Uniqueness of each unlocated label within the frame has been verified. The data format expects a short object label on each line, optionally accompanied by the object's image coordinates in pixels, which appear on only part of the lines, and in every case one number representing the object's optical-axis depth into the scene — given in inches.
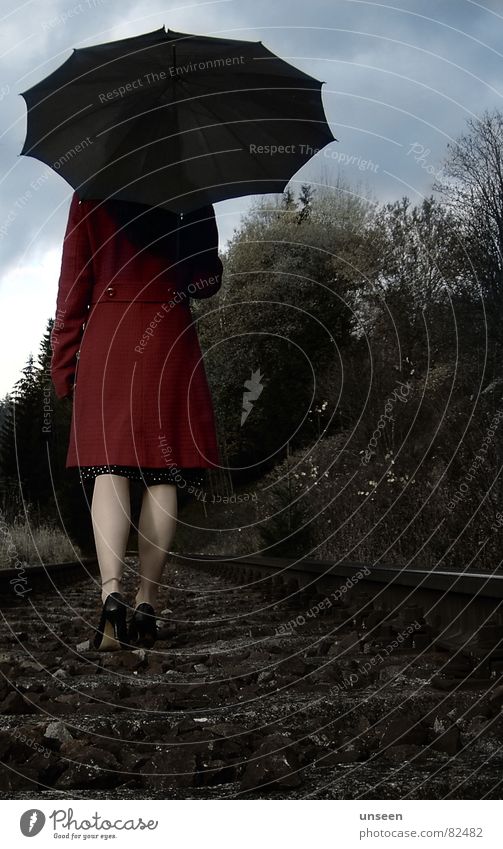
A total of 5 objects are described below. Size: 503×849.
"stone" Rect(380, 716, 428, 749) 72.2
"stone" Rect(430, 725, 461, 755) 69.3
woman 124.1
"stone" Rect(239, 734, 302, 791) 61.9
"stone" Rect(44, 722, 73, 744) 76.9
